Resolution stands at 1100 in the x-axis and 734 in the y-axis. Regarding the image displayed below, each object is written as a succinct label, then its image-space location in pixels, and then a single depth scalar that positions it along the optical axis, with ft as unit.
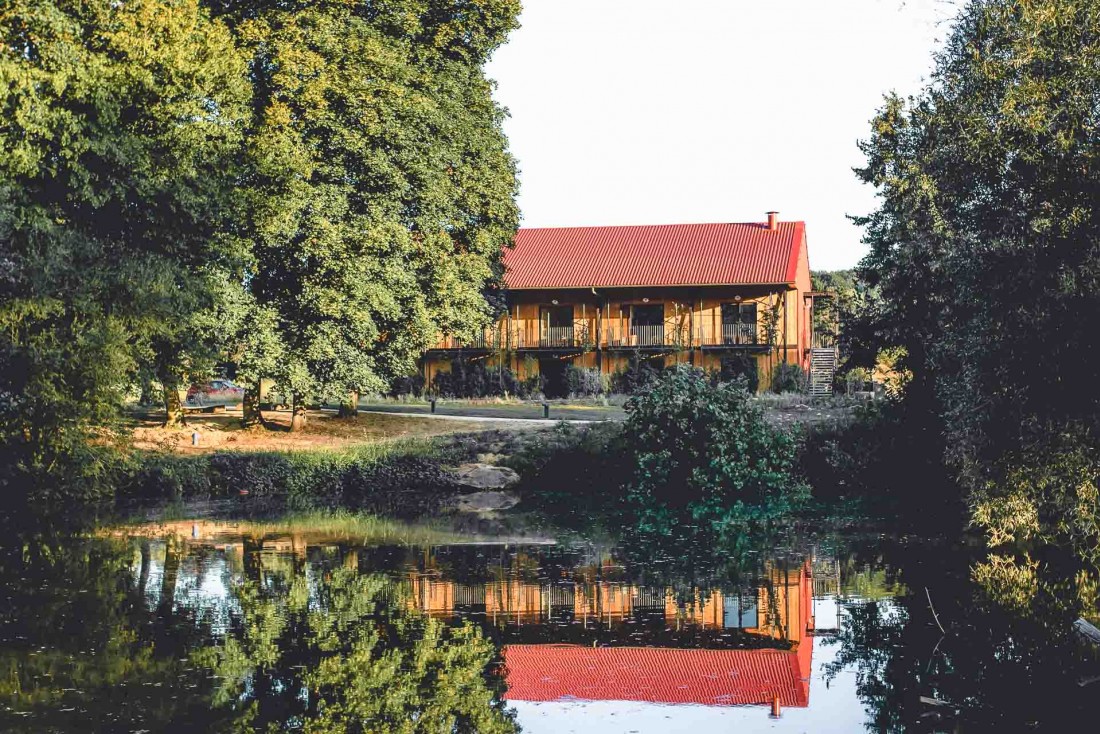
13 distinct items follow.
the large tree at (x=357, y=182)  107.34
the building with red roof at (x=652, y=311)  171.12
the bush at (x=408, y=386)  172.44
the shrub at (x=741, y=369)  162.50
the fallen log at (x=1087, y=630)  42.75
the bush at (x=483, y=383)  167.94
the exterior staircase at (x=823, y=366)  170.82
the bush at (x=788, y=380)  159.12
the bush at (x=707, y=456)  88.94
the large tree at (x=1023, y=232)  60.03
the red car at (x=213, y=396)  155.84
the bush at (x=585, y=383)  164.14
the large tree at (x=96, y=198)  83.20
